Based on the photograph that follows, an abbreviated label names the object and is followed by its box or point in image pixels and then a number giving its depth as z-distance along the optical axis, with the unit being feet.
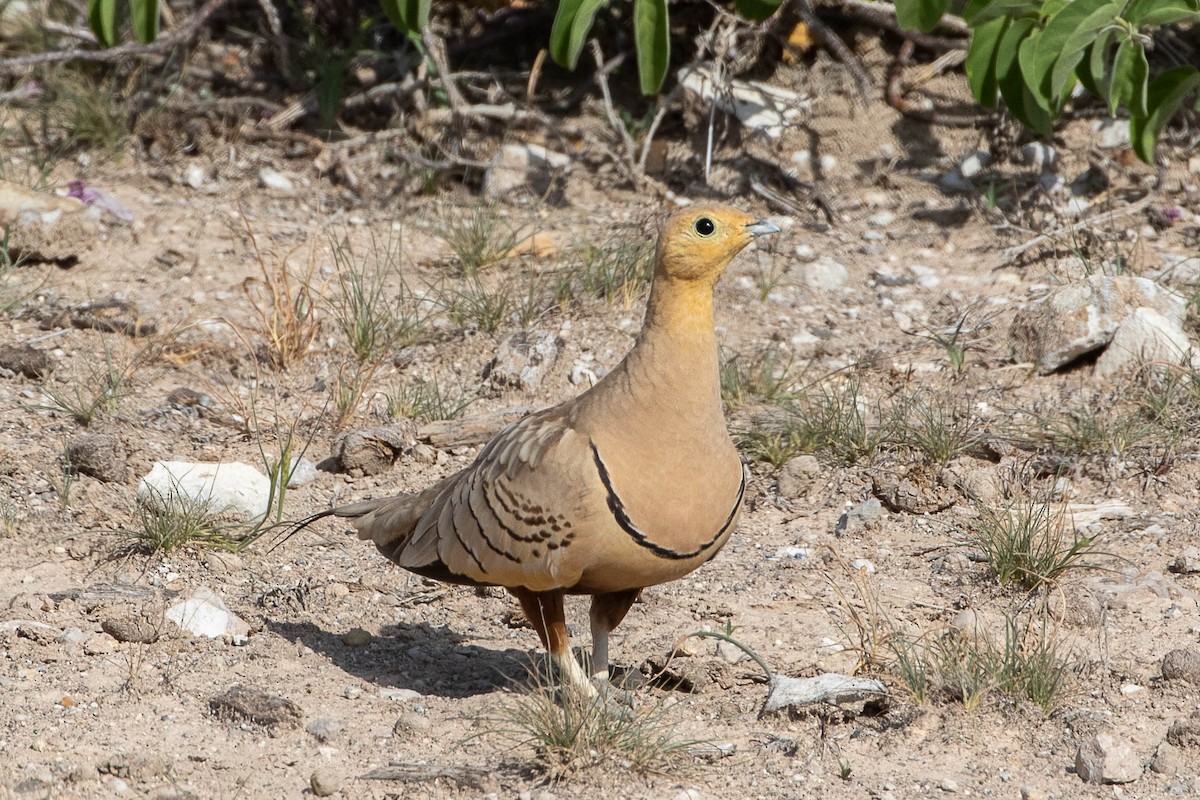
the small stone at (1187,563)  30.35
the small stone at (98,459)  34.19
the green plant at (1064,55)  32.27
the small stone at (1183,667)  25.93
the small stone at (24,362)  39.19
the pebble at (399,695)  26.45
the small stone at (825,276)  45.75
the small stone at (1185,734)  23.93
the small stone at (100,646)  27.30
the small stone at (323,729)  24.45
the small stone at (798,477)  35.68
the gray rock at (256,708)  24.63
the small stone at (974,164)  50.39
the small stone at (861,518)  33.91
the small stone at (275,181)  52.38
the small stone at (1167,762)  23.27
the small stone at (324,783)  22.41
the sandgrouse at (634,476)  23.99
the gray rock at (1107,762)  22.94
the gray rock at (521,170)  51.42
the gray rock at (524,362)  40.47
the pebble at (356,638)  29.01
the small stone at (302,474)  36.11
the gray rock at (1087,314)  38.91
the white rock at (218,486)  32.91
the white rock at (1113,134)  49.57
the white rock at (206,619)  28.37
